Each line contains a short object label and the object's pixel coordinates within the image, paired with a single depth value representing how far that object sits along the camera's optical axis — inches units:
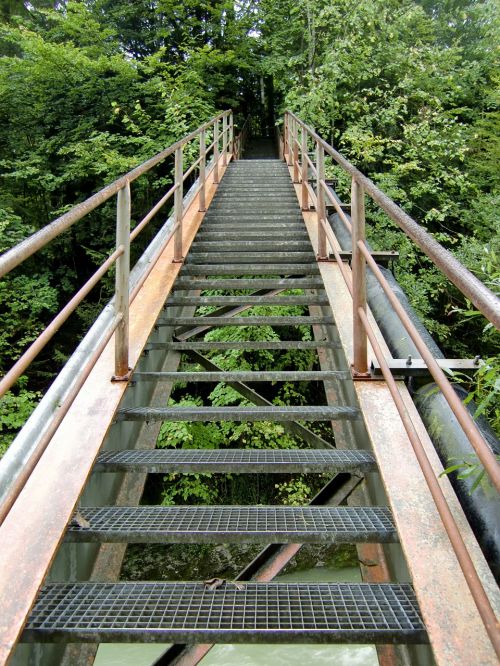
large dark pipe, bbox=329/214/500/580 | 53.9
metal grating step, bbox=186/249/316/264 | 163.8
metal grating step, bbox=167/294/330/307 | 134.6
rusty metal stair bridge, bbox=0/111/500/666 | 47.8
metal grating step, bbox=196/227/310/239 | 184.9
